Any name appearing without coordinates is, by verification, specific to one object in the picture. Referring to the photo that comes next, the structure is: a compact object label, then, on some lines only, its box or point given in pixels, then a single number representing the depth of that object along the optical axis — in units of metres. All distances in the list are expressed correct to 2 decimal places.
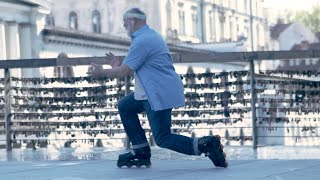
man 9.28
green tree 141.25
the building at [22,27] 56.25
